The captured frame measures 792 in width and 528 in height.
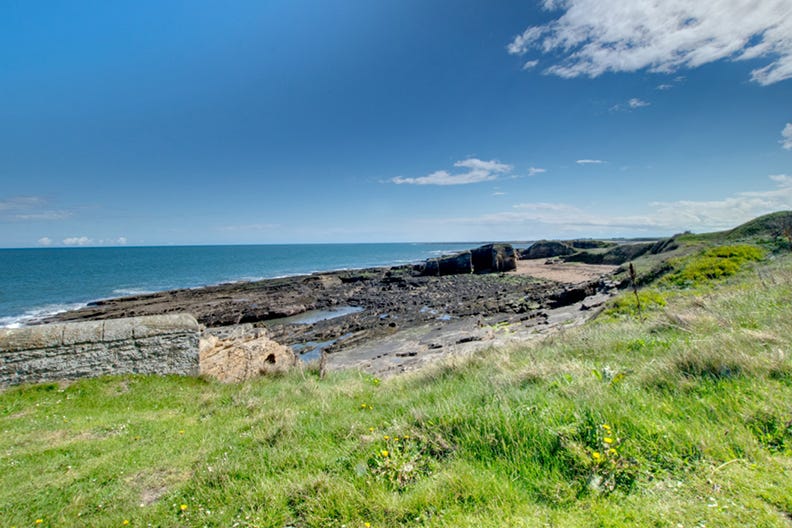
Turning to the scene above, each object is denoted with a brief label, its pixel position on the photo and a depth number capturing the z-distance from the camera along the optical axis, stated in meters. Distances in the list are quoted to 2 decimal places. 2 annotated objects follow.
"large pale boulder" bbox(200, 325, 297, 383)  9.80
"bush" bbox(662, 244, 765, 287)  12.47
